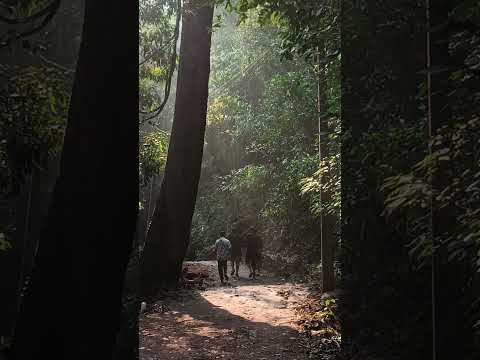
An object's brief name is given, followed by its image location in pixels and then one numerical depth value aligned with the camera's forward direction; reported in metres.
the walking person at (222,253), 16.48
